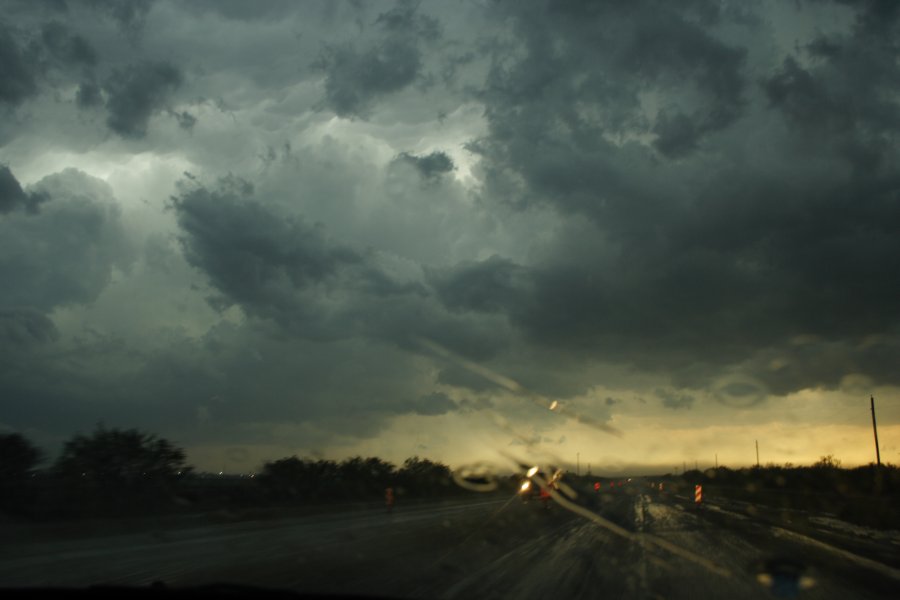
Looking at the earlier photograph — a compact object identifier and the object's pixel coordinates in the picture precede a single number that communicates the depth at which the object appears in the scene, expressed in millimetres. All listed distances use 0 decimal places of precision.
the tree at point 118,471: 28641
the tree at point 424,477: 74688
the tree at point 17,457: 29047
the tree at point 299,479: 47406
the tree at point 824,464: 92206
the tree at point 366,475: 60256
